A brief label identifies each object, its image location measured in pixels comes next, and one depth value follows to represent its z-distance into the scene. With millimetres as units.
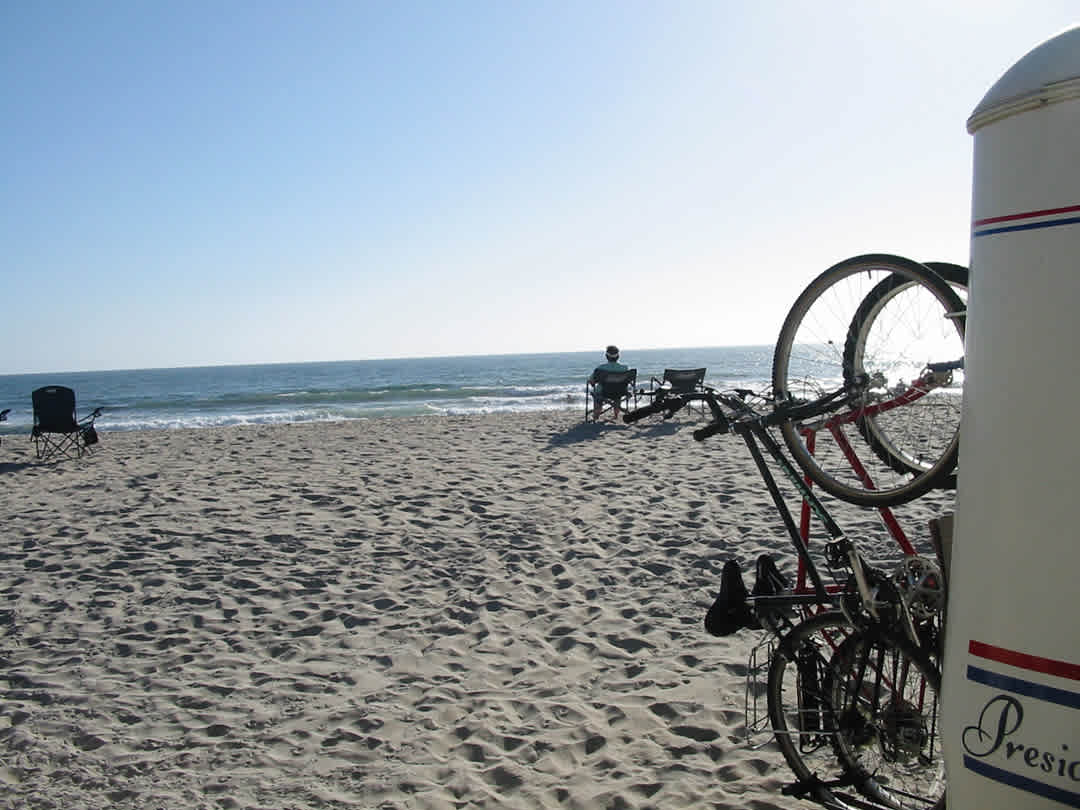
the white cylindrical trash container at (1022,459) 1585
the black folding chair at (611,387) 14500
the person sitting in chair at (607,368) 14766
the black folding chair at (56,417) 12164
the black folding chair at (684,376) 13948
